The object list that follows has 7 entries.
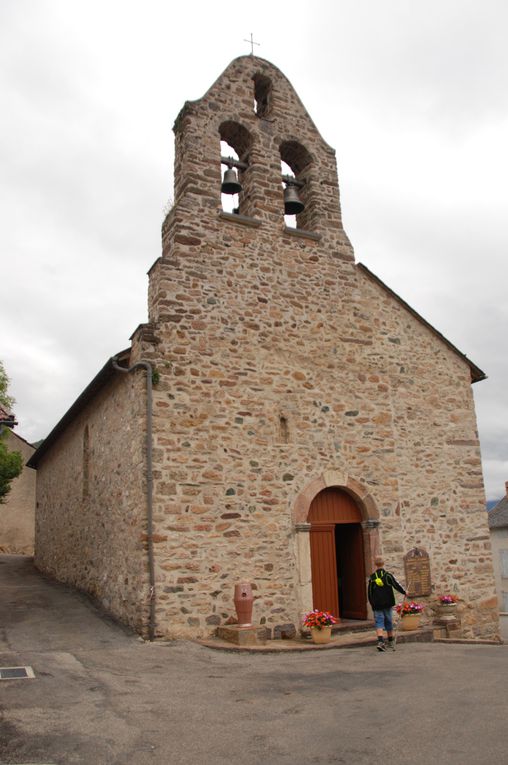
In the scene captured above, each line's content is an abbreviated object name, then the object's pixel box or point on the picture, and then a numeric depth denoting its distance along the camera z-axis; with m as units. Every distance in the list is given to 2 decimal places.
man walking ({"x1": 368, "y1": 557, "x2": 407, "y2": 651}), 9.44
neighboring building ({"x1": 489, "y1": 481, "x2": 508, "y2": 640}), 27.81
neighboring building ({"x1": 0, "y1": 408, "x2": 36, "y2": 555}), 24.98
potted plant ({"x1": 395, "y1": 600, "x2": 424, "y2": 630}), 11.20
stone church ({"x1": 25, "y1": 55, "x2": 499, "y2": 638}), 10.34
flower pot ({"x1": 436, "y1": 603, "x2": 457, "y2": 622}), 11.98
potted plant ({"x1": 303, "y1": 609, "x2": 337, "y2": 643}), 9.93
